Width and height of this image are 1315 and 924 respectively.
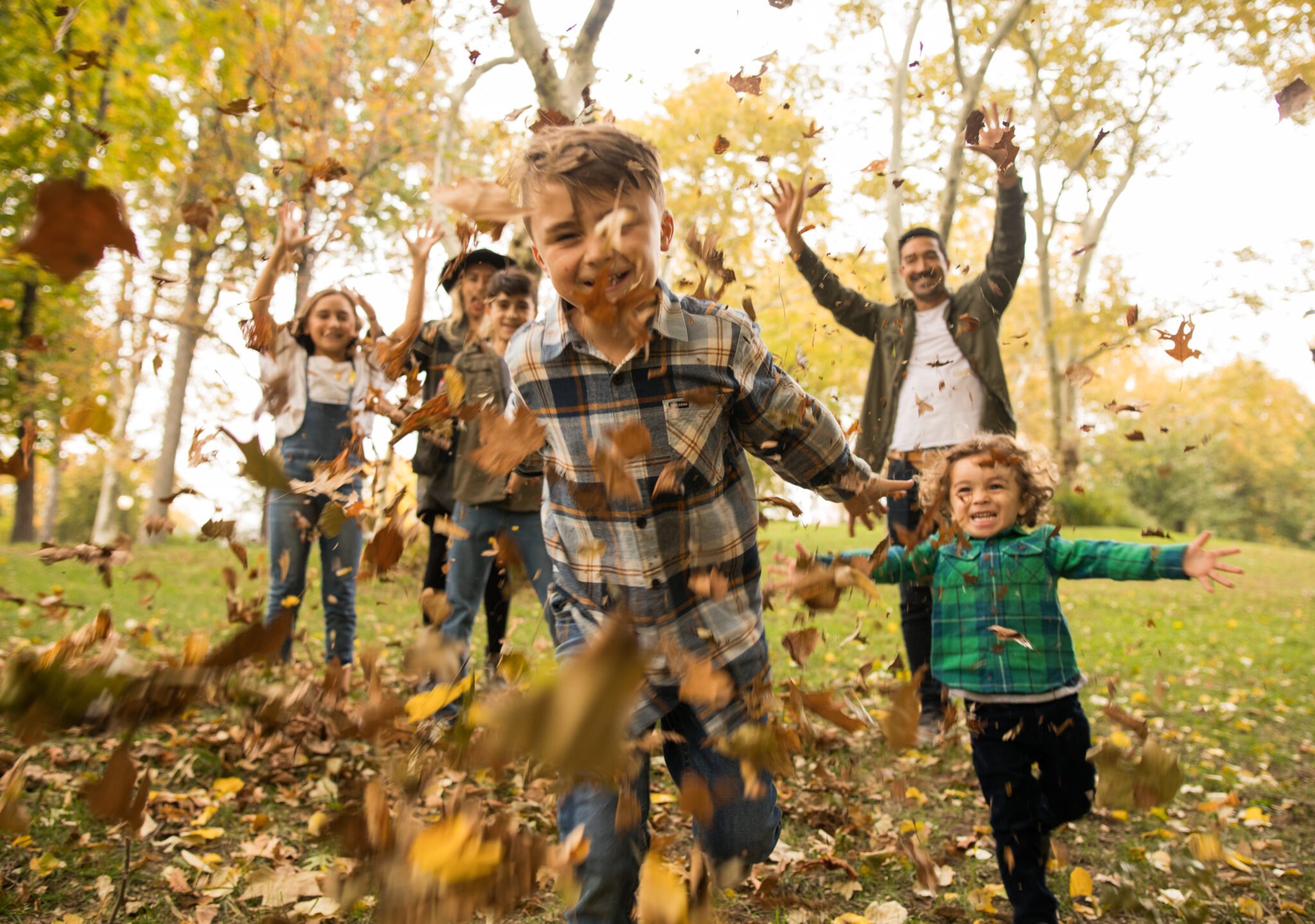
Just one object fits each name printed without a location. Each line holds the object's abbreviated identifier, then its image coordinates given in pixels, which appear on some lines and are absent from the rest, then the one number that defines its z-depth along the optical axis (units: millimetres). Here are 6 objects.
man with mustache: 3473
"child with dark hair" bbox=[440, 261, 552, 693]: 3324
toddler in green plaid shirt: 2178
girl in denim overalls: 3639
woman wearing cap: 3535
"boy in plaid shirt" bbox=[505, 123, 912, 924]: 1604
